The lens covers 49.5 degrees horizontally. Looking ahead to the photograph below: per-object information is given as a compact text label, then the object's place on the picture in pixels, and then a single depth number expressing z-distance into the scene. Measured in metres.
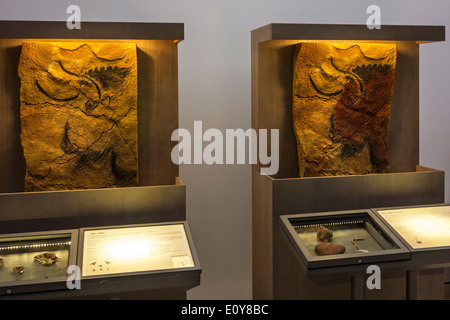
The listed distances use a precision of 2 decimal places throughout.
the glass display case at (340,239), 2.39
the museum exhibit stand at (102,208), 2.20
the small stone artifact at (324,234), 2.61
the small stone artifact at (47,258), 2.31
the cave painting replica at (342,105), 3.09
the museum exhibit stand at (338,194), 2.61
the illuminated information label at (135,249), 2.23
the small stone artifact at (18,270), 2.22
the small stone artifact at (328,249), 2.44
